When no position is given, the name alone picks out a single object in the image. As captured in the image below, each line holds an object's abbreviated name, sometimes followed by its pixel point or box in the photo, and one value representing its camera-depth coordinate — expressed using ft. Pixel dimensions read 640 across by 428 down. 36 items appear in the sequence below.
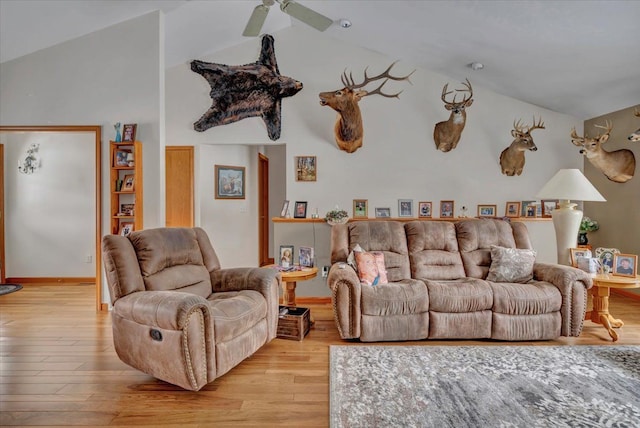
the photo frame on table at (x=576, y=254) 11.51
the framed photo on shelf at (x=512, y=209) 15.81
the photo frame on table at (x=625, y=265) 10.59
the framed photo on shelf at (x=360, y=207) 15.78
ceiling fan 8.89
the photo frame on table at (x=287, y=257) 12.07
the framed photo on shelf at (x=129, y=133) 12.71
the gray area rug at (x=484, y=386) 6.41
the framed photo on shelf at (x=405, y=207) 15.84
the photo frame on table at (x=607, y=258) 11.05
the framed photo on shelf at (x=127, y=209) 13.01
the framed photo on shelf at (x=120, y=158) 12.79
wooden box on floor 10.22
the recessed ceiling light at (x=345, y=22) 13.72
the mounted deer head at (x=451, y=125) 14.76
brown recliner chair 7.11
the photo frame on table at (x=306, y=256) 11.97
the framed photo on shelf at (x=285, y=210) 14.70
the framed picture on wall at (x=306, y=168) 15.69
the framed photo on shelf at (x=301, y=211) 15.16
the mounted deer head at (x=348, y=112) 13.87
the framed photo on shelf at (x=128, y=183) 12.75
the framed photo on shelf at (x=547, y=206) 15.80
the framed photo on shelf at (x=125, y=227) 12.78
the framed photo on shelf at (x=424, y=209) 15.80
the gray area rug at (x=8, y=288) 15.49
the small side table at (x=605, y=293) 10.15
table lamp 11.75
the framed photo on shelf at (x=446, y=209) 15.84
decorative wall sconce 17.11
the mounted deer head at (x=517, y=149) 14.87
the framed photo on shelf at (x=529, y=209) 15.74
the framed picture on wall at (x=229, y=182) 17.43
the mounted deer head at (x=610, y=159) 13.93
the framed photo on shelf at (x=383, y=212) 15.78
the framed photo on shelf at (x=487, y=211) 15.84
